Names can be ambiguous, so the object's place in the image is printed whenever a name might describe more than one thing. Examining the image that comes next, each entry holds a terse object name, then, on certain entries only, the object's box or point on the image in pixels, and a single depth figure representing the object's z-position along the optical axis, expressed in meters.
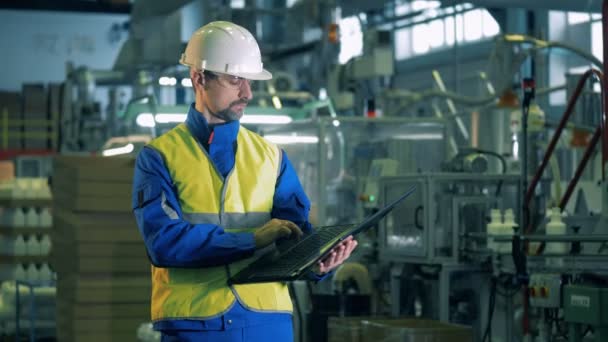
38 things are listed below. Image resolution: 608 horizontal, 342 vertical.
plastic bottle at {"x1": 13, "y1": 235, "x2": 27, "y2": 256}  8.02
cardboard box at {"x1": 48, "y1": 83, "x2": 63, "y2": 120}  18.03
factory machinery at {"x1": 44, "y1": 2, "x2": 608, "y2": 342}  5.34
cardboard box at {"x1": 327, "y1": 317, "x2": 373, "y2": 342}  5.64
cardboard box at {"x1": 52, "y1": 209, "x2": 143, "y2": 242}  6.17
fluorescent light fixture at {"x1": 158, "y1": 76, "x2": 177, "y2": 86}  7.45
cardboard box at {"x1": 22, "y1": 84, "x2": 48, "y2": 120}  18.17
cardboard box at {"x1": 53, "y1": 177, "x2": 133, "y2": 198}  6.21
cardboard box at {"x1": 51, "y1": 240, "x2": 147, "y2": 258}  6.20
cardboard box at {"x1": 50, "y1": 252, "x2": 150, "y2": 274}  6.23
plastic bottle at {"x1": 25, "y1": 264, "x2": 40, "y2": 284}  7.99
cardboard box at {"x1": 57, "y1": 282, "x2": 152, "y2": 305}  6.23
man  2.91
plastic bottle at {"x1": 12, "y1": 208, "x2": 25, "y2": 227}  8.15
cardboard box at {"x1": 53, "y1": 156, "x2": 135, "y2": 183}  6.20
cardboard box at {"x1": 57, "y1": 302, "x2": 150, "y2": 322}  6.25
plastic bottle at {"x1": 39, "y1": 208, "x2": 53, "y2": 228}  8.20
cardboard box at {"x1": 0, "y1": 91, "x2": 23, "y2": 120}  18.27
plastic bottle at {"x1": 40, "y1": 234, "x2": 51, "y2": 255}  8.05
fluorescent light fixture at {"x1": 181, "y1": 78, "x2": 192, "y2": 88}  7.55
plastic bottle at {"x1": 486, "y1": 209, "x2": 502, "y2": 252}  5.94
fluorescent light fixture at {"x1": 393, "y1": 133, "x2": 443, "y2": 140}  8.20
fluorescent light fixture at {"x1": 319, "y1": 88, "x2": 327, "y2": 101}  10.57
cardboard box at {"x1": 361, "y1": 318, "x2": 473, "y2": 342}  5.21
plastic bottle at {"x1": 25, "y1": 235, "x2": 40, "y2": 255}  8.03
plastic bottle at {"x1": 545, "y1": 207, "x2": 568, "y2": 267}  5.53
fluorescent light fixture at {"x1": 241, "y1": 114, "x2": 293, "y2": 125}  7.75
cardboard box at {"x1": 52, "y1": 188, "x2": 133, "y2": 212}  6.21
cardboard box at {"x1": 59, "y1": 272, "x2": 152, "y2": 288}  6.23
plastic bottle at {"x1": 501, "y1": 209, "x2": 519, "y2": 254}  5.88
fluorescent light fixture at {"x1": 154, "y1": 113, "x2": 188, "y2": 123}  7.51
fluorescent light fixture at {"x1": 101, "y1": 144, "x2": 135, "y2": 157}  7.87
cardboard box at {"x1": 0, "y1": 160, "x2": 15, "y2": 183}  13.13
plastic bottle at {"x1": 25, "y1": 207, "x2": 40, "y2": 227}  8.18
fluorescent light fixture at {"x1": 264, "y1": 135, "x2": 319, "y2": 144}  7.97
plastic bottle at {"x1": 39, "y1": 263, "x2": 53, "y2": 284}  7.88
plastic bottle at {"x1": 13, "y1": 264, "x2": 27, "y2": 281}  8.03
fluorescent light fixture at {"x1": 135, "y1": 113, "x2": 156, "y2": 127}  7.51
